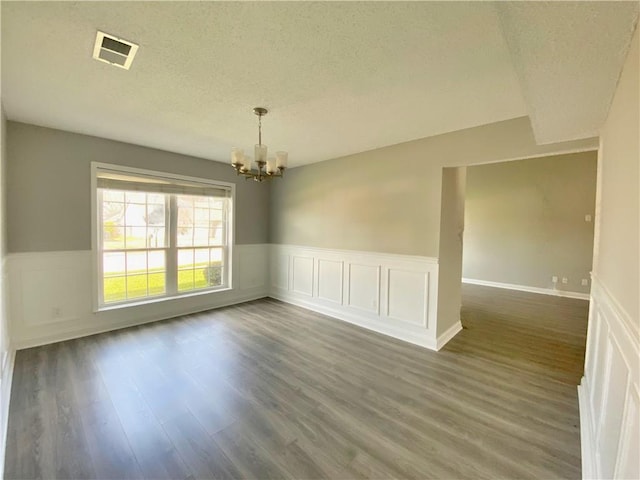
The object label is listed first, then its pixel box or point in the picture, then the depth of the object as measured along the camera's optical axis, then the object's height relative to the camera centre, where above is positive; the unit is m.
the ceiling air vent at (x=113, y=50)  1.59 +1.09
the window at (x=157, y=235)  3.66 -0.15
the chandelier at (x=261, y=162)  2.45 +0.62
